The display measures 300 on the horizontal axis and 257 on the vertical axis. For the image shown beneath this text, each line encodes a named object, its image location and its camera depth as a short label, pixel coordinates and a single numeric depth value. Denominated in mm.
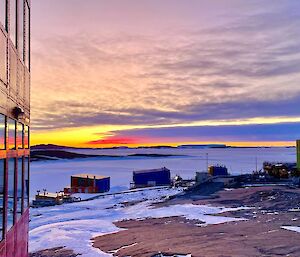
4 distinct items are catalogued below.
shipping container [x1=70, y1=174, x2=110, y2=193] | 42250
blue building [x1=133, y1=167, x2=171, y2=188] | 46562
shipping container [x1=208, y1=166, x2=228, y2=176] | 47469
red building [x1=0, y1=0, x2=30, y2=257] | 4945
